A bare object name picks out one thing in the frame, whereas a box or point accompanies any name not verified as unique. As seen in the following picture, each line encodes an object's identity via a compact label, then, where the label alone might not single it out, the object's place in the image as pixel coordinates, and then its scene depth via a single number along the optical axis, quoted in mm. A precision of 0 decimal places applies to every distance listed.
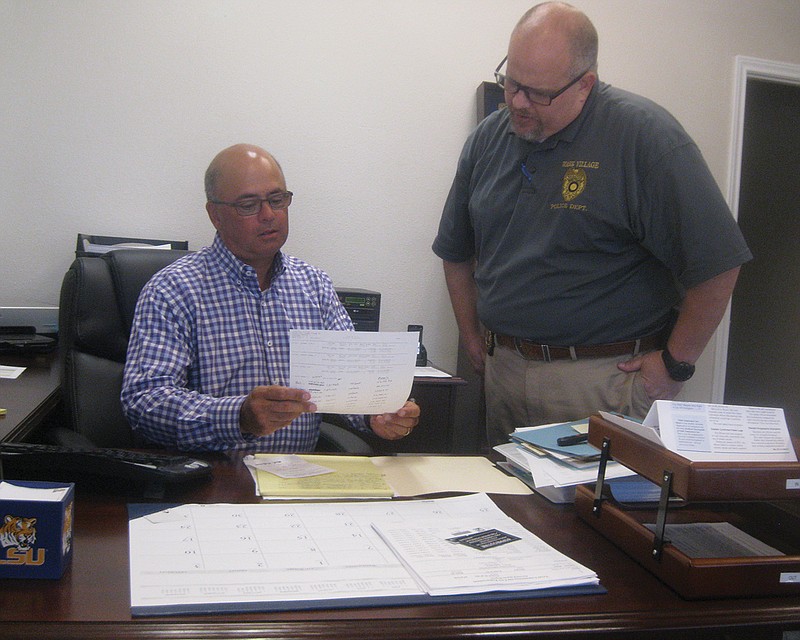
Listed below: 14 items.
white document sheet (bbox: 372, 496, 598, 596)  851
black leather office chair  1667
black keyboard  1069
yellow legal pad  1136
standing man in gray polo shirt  1730
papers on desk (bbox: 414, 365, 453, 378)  2345
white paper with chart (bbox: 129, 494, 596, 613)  796
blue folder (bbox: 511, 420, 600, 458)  1205
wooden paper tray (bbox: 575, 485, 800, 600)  858
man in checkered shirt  1483
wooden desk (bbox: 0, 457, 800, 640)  720
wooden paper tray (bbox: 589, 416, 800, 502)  873
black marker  1247
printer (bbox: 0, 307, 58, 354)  2184
